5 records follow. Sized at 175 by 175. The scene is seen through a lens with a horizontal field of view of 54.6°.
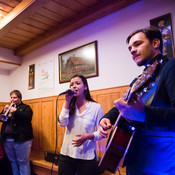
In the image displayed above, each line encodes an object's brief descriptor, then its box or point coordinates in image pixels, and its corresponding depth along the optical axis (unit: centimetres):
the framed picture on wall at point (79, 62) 324
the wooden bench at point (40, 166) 303
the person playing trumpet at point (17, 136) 312
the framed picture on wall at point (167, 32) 229
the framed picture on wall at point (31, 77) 459
